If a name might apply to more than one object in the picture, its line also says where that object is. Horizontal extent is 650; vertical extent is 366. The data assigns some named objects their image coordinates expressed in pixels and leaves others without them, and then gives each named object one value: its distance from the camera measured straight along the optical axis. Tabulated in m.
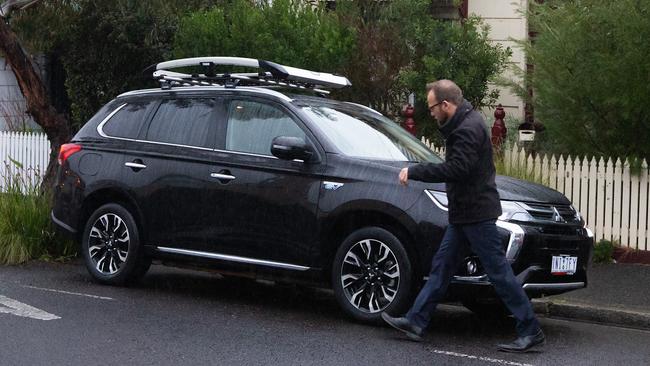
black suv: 8.31
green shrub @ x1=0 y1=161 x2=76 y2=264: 11.72
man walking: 7.70
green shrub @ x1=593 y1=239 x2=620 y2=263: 12.23
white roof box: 9.80
